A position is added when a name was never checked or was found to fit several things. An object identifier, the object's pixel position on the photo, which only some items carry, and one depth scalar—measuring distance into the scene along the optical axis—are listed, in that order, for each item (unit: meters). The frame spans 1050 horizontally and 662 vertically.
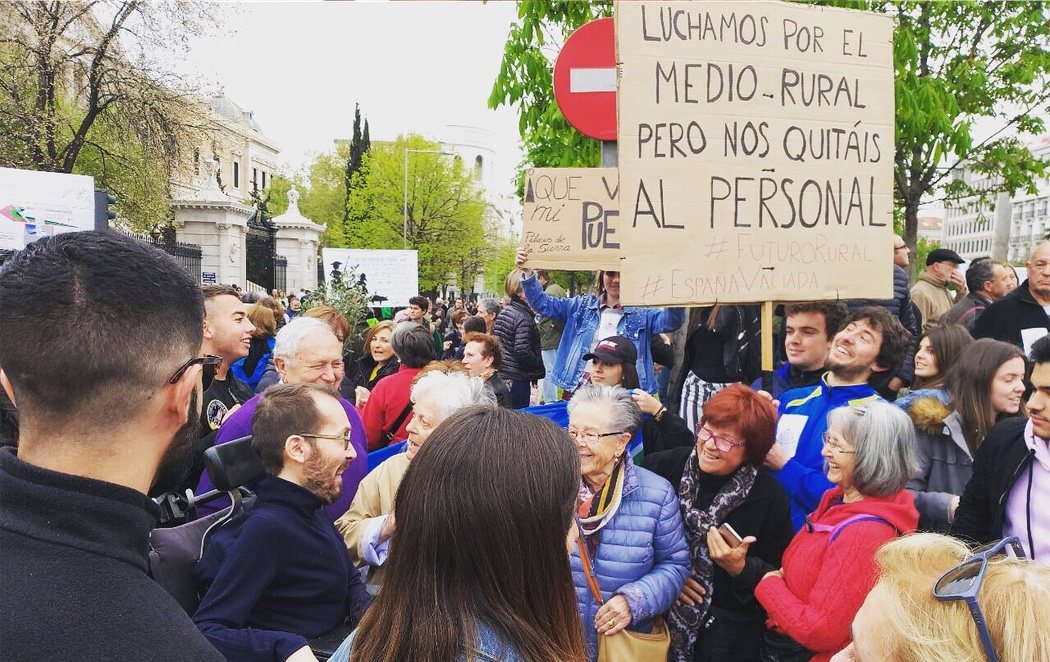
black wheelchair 2.26
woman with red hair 3.15
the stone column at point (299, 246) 29.28
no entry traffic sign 4.38
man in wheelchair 2.24
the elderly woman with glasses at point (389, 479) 3.01
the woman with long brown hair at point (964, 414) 3.36
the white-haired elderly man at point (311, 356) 3.86
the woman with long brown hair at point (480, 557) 1.42
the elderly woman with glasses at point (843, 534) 2.58
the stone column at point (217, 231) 24.55
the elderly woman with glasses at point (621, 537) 2.93
